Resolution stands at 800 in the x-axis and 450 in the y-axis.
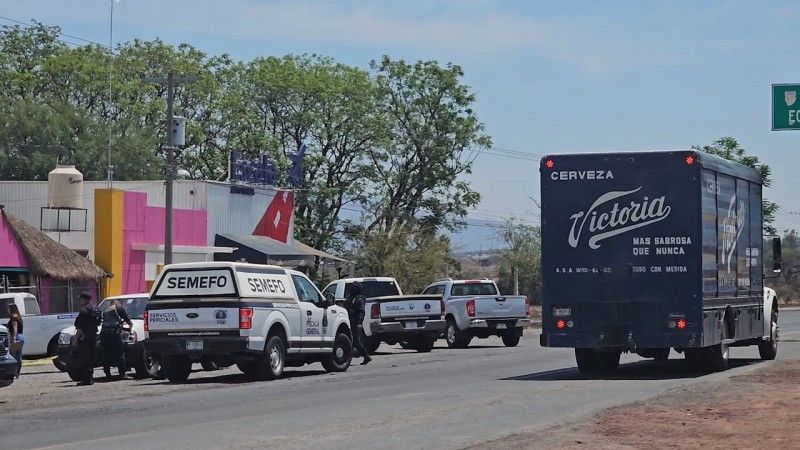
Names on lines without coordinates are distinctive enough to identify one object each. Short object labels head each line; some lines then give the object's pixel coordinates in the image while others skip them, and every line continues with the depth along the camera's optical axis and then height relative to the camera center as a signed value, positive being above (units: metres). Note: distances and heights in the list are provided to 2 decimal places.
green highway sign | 24.48 +3.83
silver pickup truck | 35.84 -0.26
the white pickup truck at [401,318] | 32.62 -0.29
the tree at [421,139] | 75.31 +9.74
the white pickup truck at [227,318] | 22.55 -0.26
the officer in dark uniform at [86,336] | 23.48 -0.62
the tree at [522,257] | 86.56 +3.45
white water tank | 48.84 +4.28
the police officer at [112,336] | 23.72 -0.61
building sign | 54.88 +5.79
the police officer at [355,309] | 27.70 -0.07
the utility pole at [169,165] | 42.16 +4.62
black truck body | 21.20 +0.96
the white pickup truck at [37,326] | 29.62 -0.56
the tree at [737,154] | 81.38 +9.92
